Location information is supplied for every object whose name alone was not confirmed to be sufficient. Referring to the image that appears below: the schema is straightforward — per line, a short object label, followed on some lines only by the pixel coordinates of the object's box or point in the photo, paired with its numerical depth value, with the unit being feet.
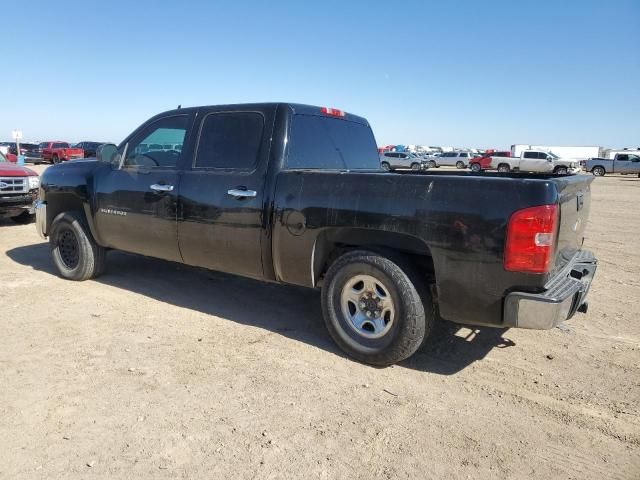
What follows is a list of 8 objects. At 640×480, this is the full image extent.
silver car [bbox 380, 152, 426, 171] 154.81
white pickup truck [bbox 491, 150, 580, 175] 132.77
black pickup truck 10.14
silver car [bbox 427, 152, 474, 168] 166.91
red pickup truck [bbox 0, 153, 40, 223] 32.12
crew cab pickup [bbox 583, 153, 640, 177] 129.39
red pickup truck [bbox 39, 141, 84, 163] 124.36
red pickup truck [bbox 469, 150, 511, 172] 143.74
